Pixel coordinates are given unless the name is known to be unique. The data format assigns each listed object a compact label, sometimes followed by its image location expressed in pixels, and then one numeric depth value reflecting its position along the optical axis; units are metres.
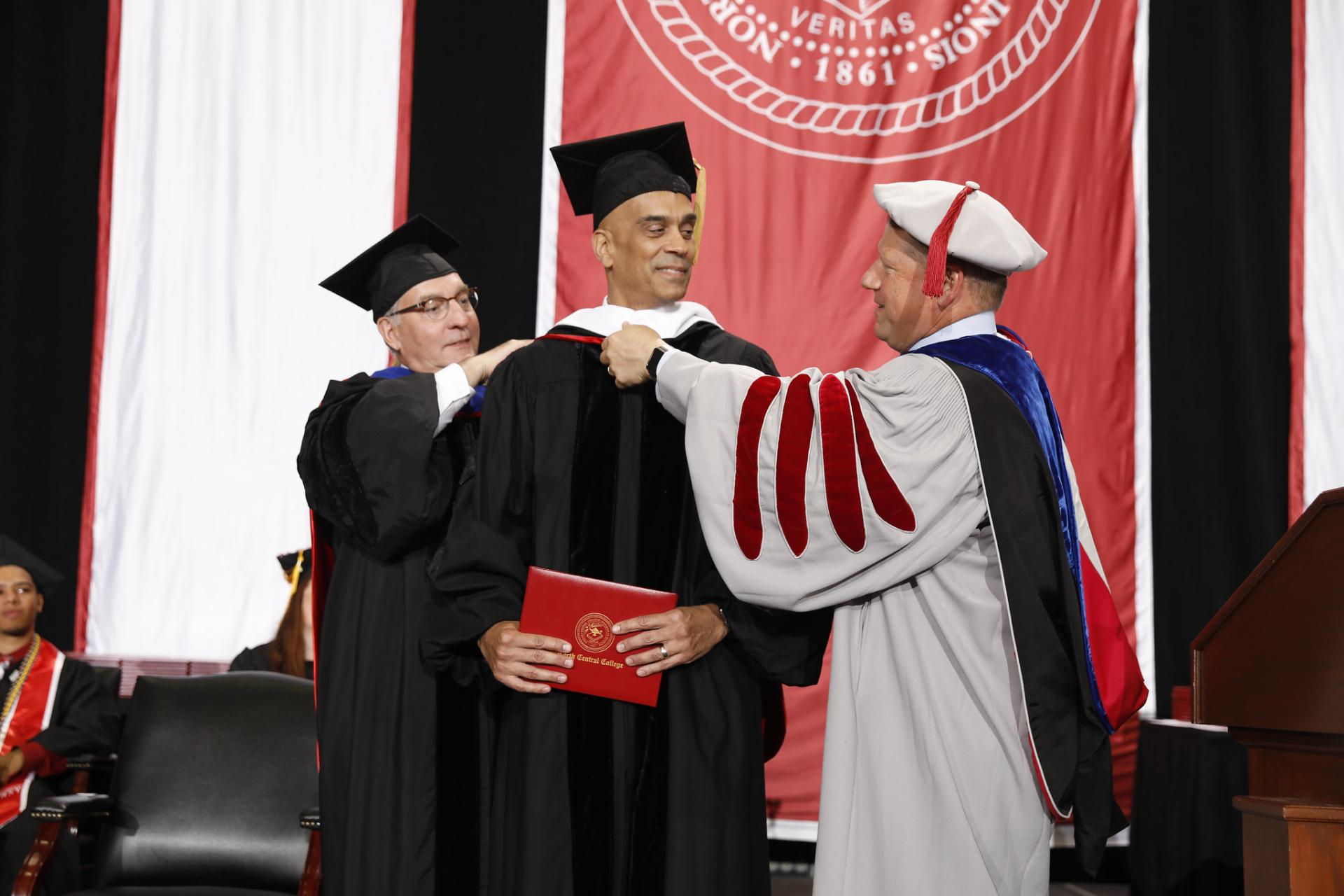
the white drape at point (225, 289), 5.07
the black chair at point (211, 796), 3.54
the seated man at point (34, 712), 4.01
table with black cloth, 3.79
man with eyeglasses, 2.72
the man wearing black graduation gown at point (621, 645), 2.27
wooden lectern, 1.84
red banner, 5.10
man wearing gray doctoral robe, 1.97
